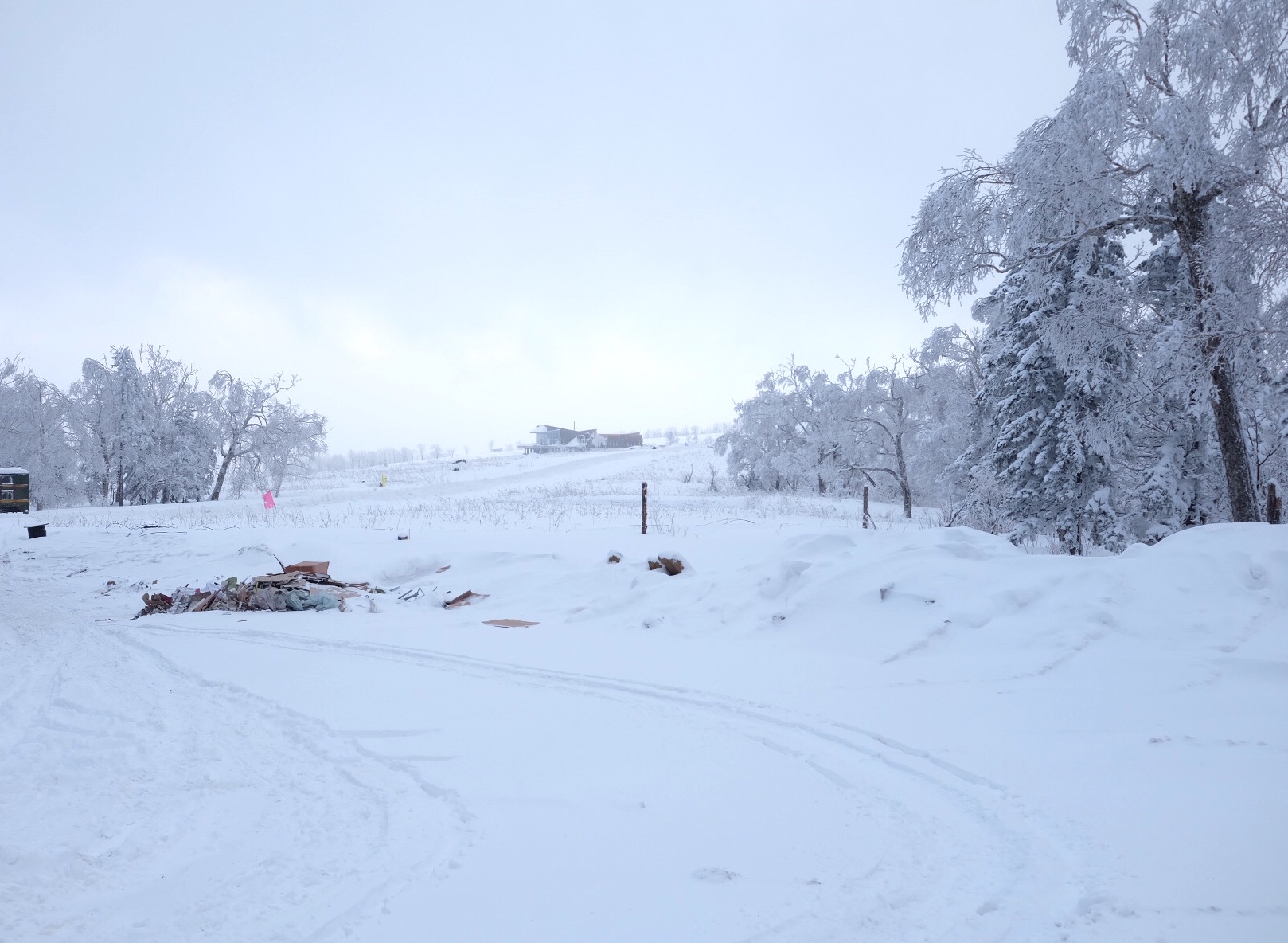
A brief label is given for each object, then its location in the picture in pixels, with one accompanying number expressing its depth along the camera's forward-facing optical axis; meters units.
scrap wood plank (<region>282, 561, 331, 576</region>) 11.13
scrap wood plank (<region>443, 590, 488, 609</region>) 9.77
